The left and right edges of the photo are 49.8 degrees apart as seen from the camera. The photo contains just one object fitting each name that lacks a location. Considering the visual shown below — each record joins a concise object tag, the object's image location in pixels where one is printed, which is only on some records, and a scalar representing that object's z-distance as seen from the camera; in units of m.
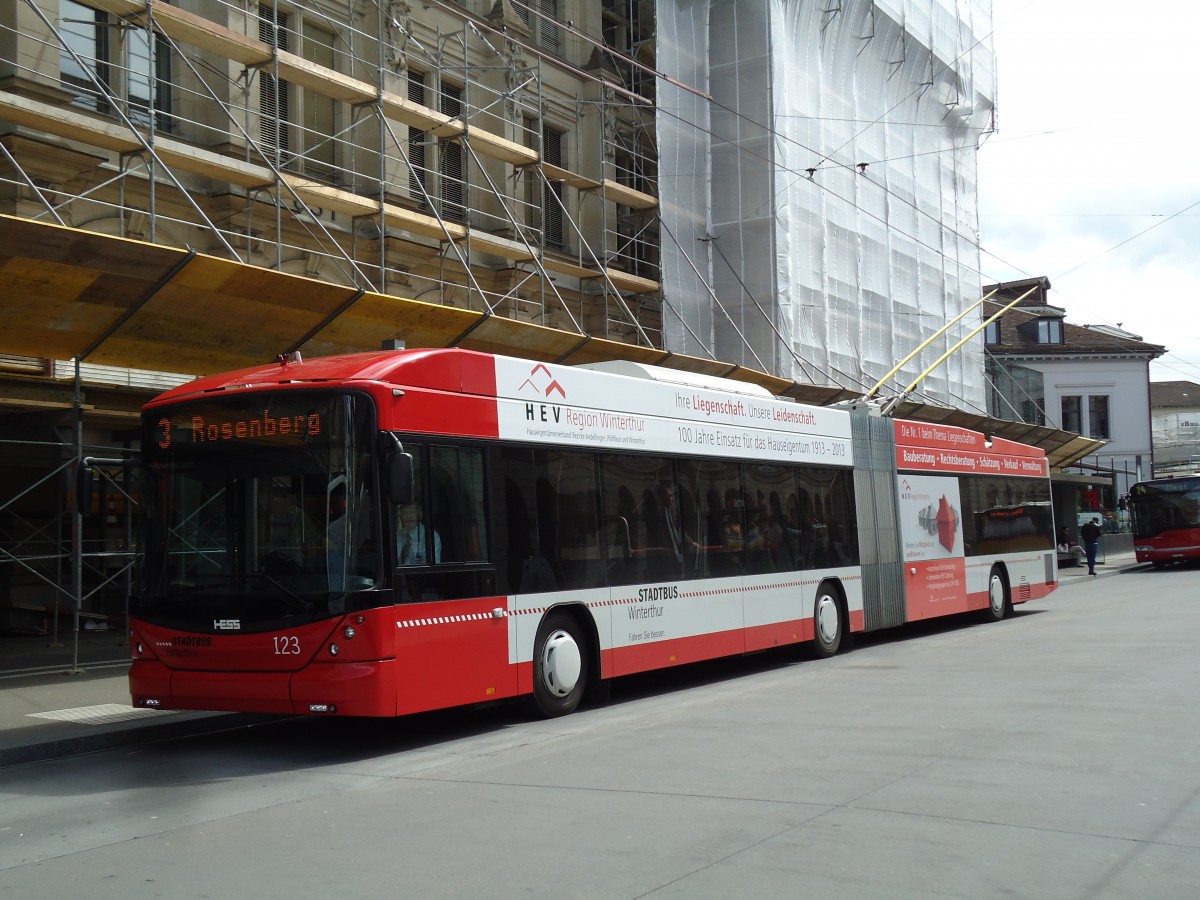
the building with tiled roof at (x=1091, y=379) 64.00
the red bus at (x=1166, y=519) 37.72
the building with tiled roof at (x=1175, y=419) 85.69
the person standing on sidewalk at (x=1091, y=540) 37.88
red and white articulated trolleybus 9.11
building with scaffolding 14.85
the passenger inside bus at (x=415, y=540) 9.34
